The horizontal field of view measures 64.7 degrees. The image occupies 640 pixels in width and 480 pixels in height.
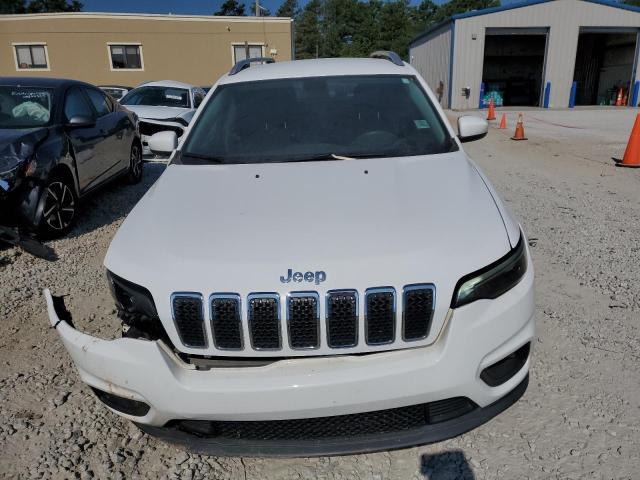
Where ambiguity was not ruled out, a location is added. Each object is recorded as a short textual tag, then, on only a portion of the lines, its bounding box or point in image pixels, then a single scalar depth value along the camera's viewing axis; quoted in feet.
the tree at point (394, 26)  246.88
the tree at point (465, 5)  237.86
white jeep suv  5.83
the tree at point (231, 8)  223.47
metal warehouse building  81.00
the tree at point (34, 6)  192.95
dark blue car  15.08
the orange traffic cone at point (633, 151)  27.20
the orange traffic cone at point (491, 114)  63.98
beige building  91.15
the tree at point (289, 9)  331.77
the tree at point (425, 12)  281.95
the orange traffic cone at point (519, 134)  40.88
